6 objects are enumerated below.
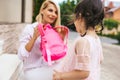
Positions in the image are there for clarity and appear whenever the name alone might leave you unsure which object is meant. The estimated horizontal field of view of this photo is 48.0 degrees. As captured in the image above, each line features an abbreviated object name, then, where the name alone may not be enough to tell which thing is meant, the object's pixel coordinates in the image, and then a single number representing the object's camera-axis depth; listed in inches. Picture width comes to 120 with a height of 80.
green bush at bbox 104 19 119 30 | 504.2
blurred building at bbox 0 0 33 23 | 104.3
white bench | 57.6
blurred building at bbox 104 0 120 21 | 615.1
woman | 44.8
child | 33.0
